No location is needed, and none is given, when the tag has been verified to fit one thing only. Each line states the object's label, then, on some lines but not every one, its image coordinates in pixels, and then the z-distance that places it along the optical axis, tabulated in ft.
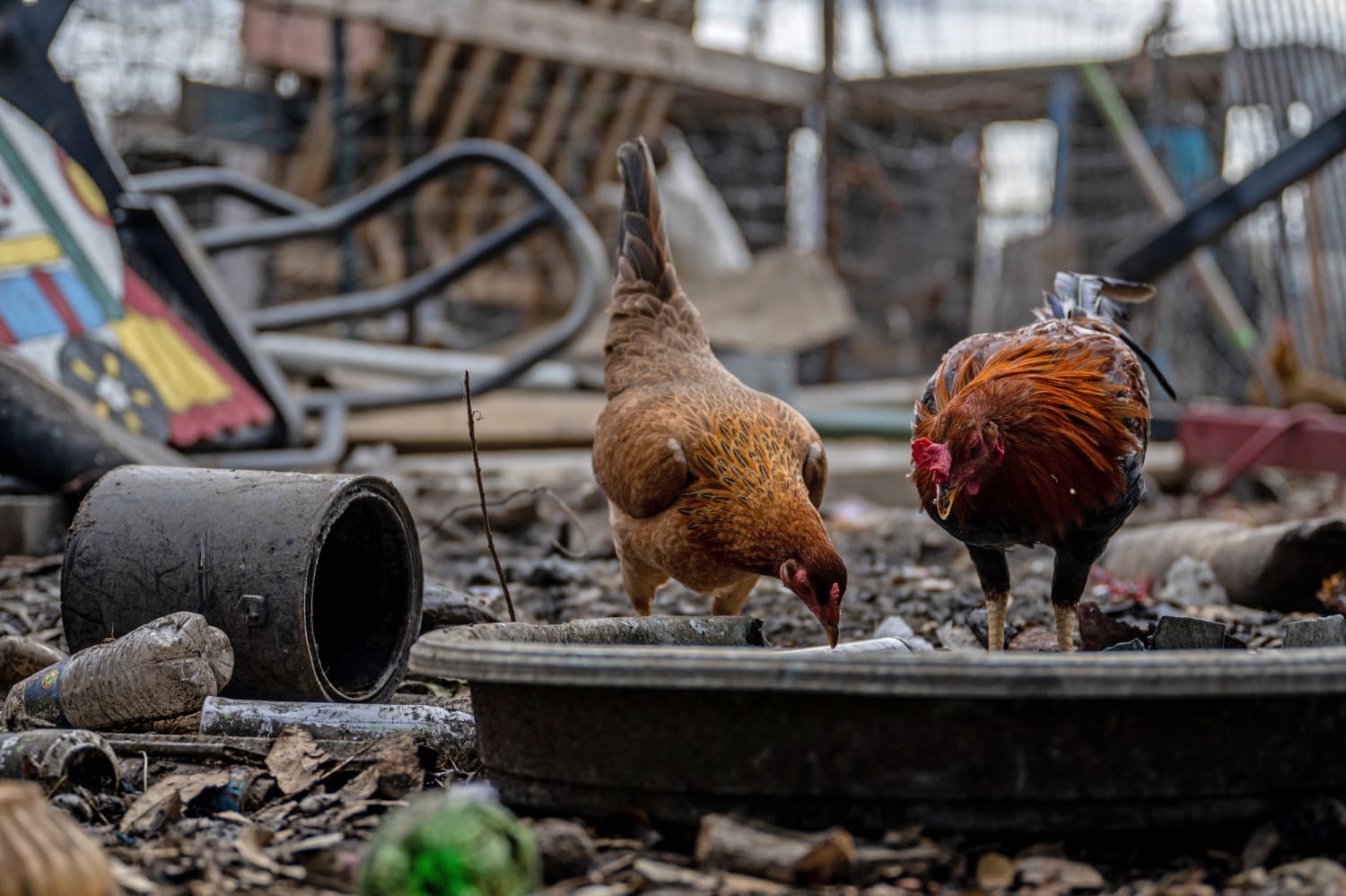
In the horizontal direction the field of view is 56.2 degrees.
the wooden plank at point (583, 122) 34.24
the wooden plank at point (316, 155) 29.68
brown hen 9.71
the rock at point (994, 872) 5.95
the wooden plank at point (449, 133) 31.07
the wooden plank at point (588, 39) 29.22
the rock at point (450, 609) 10.84
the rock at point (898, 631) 10.32
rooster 9.06
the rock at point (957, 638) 10.94
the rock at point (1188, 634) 7.89
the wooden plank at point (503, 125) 32.45
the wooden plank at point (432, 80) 30.04
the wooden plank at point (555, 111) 33.47
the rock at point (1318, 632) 7.57
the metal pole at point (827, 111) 31.30
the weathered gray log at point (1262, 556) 11.44
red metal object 19.99
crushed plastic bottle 7.93
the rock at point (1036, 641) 10.00
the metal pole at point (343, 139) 26.63
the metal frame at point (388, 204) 19.10
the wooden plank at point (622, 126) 35.04
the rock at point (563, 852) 5.88
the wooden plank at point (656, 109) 35.86
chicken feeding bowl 5.72
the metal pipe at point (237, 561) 8.38
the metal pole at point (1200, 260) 29.76
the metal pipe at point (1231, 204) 22.90
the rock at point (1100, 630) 9.09
